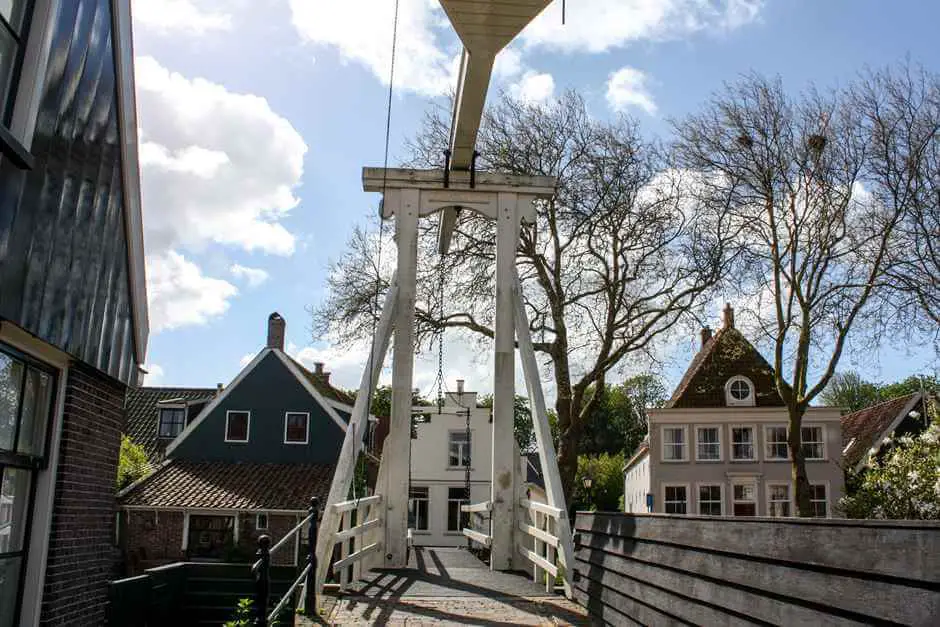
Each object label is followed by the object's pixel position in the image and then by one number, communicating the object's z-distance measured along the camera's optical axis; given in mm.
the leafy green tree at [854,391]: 57750
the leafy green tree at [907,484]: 13719
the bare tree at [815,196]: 17797
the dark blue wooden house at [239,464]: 24672
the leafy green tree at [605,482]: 54375
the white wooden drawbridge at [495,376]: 8562
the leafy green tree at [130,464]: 27016
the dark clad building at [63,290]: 4863
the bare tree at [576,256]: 17781
